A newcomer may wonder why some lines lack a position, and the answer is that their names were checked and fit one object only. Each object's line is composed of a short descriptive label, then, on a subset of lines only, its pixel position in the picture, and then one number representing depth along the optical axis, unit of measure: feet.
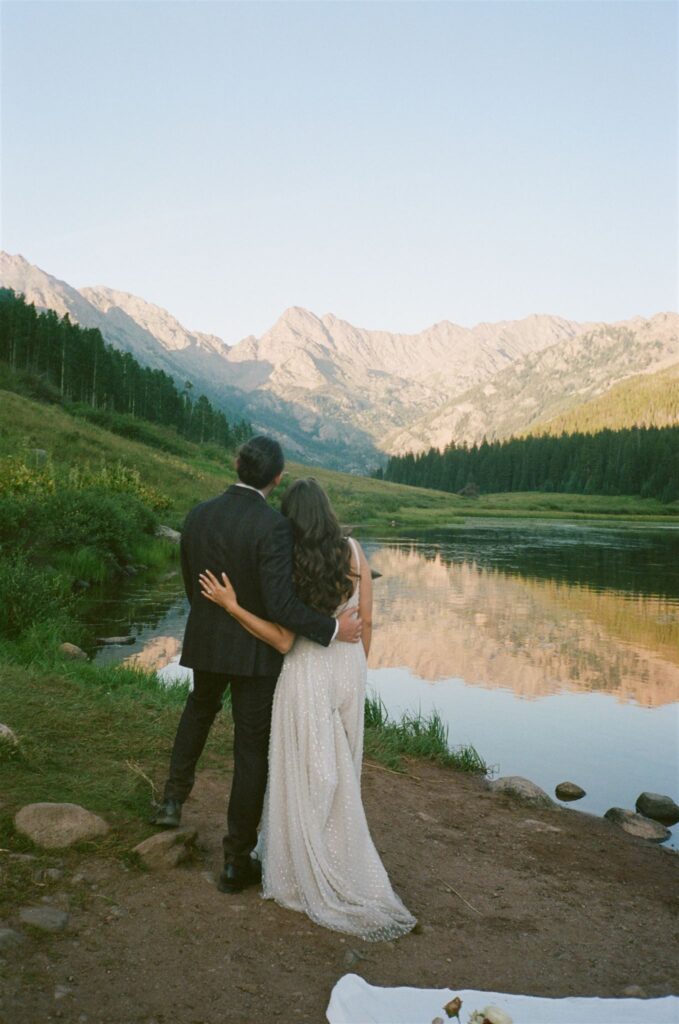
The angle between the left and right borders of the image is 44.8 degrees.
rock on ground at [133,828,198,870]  20.61
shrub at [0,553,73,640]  46.16
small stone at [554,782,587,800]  33.58
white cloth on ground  14.66
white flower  12.40
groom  18.48
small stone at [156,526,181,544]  105.70
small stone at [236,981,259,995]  15.57
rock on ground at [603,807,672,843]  29.37
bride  18.58
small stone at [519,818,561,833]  28.12
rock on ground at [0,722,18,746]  26.30
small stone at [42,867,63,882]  19.24
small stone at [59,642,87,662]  44.34
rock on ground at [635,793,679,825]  31.27
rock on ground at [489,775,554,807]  31.35
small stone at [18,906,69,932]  17.19
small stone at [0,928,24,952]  16.19
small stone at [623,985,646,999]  16.49
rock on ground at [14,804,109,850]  21.03
